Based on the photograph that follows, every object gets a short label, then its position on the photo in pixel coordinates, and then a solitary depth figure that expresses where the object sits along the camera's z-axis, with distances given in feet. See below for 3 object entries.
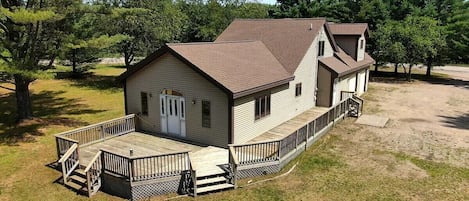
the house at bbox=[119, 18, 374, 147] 46.37
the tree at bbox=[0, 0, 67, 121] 50.03
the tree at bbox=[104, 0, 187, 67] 97.76
